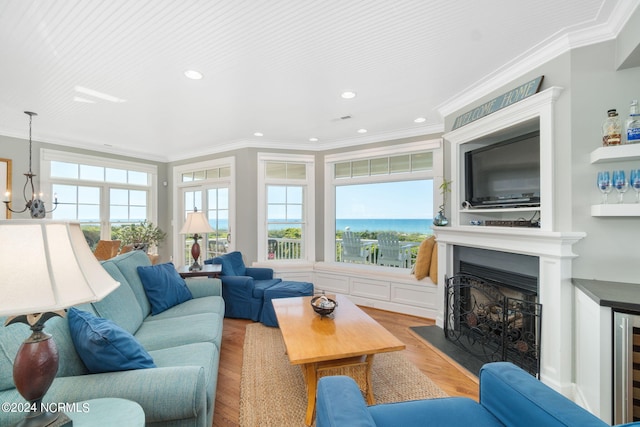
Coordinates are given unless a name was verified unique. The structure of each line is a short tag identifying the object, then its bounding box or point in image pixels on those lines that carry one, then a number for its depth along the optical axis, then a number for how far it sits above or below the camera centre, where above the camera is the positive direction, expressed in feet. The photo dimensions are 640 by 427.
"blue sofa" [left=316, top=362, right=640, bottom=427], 3.38 -2.49
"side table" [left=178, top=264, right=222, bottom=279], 11.82 -2.40
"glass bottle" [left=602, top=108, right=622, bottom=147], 6.17 +1.93
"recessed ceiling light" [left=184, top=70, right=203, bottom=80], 8.13 +4.12
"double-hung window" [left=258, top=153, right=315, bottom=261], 16.02 +0.48
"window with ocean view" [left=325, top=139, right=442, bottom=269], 13.52 +0.70
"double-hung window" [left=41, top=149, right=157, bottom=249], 15.14 +1.49
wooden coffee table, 6.21 -3.02
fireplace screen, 7.70 -3.33
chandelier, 12.01 +0.55
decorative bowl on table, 8.28 -2.69
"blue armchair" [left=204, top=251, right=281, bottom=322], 11.97 -3.39
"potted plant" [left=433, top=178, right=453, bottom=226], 10.80 +0.03
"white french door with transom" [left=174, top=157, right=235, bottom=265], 16.63 +1.00
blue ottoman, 11.41 -3.26
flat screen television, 7.95 +1.34
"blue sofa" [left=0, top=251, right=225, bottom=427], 3.93 -2.55
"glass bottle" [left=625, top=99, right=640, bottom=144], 6.01 +1.98
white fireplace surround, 6.63 -0.86
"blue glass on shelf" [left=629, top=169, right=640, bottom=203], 5.99 +0.78
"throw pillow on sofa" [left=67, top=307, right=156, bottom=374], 4.39 -2.10
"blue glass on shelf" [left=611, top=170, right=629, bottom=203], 6.15 +0.73
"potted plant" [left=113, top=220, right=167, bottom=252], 17.43 -1.21
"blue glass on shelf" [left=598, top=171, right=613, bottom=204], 6.27 +0.72
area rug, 6.36 -4.48
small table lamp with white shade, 12.33 -0.54
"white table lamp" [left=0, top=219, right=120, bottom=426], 2.55 -0.67
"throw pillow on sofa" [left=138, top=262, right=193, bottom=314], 8.83 -2.36
